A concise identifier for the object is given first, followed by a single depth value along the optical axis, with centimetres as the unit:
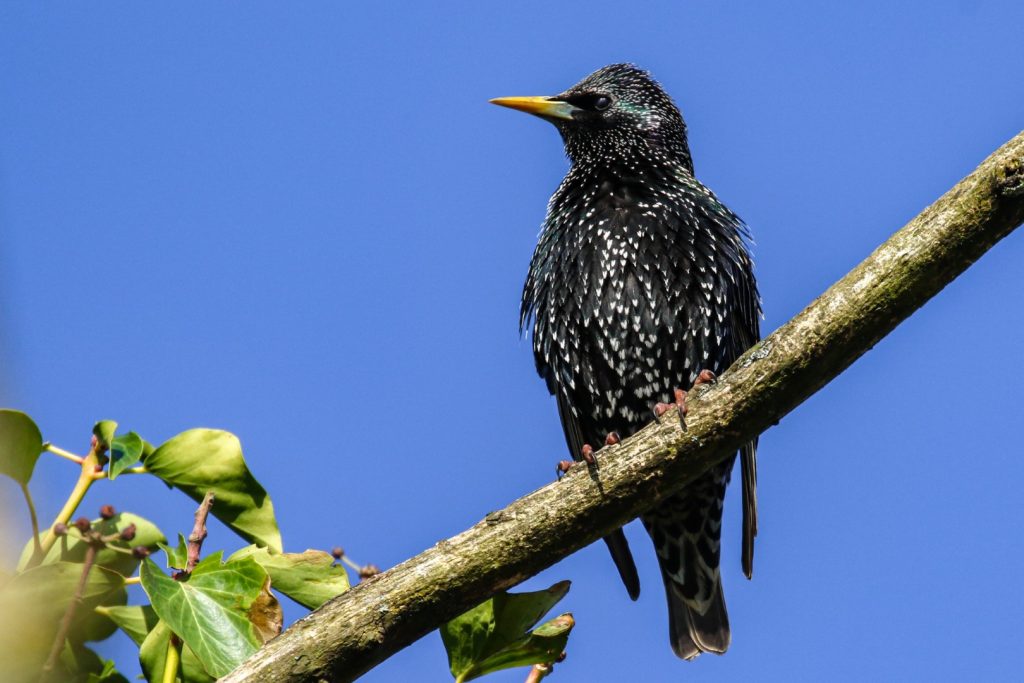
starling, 1008
